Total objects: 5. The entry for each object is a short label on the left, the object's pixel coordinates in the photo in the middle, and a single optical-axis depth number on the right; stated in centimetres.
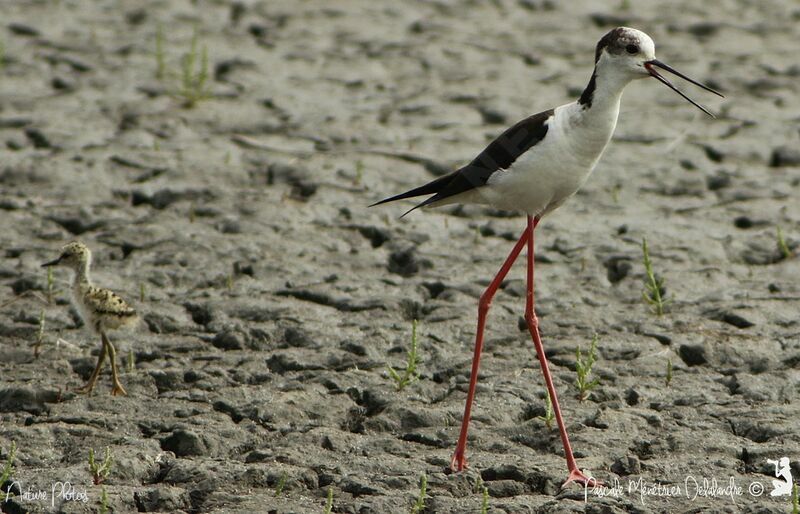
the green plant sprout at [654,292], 1101
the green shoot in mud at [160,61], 1695
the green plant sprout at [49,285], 1138
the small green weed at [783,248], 1253
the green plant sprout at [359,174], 1466
